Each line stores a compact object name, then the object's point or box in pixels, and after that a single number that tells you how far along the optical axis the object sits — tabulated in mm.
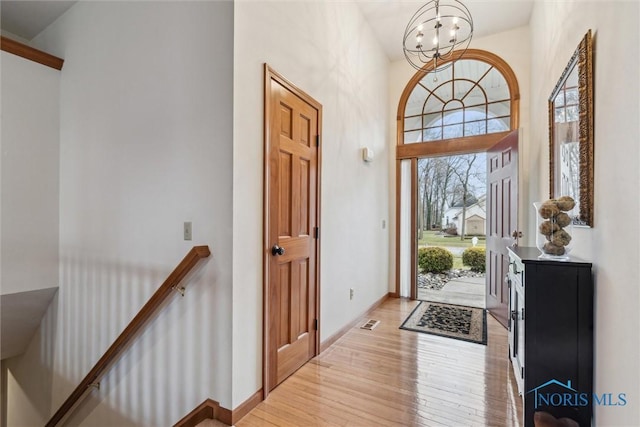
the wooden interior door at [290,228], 2092
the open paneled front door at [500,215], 3271
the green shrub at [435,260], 4773
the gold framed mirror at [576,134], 1548
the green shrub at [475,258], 4582
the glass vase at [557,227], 1633
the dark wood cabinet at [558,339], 1473
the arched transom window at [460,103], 3908
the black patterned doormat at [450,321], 3119
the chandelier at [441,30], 3382
